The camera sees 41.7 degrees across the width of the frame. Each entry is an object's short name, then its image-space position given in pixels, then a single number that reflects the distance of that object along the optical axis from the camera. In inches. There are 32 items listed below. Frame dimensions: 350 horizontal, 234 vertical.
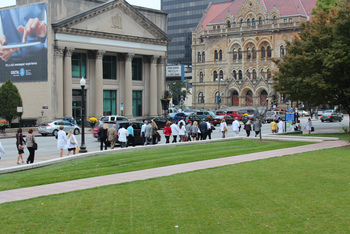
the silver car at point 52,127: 1685.5
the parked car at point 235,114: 2549.2
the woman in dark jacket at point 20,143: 841.5
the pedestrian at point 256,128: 1344.7
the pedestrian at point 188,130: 1261.2
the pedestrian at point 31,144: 818.2
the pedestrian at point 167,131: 1187.9
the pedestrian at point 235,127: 1355.8
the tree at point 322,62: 1295.5
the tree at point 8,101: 1820.9
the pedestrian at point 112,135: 1050.1
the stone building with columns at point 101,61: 2134.6
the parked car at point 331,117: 2508.6
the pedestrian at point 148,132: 1141.1
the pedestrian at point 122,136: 1066.1
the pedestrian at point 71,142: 911.7
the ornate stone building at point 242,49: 3841.0
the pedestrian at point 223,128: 1352.1
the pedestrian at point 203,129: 1269.7
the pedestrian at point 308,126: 1455.6
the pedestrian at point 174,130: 1199.6
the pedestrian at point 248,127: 1388.4
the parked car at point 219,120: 2262.6
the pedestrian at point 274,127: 1492.4
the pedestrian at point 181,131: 1213.2
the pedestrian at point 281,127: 1523.3
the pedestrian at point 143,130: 1155.7
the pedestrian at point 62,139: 907.4
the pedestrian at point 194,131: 1221.7
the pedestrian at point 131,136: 1161.4
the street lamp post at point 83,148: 992.2
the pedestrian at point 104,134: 1042.7
